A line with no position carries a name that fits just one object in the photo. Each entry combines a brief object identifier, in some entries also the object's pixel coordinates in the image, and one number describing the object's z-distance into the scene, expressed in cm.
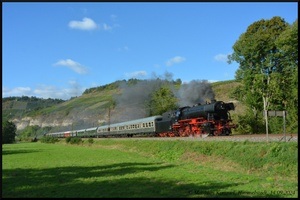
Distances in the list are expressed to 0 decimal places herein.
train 3262
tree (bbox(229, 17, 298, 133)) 3878
